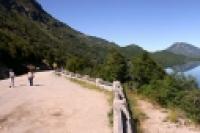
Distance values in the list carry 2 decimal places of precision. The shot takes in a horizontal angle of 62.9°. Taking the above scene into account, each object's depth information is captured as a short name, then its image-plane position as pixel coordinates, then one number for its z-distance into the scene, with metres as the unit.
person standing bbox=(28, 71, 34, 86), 14.40
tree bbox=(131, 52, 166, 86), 30.90
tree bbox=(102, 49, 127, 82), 30.78
